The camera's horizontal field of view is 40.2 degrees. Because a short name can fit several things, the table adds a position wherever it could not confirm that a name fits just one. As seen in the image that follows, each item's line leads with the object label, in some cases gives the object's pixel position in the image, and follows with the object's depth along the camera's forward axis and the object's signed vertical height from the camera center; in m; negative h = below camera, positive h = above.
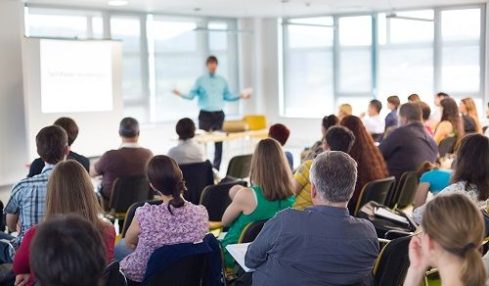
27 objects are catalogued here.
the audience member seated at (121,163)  5.70 -0.60
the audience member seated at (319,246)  2.71 -0.64
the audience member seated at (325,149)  4.46 -0.44
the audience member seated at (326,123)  6.13 -0.32
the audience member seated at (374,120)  9.34 -0.46
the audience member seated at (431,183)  4.70 -0.69
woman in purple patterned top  3.27 -0.65
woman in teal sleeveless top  3.86 -0.62
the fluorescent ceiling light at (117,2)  10.10 +1.38
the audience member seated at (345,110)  8.77 -0.29
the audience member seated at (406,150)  6.01 -0.57
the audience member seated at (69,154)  4.81 -0.47
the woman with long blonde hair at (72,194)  3.01 -0.46
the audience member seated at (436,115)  9.09 -0.42
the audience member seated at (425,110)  7.66 -0.28
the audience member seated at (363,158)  5.09 -0.54
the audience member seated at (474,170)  3.60 -0.46
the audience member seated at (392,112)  9.03 -0.35
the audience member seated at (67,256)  1.63 -0.40
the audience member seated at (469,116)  8.60 -0.40
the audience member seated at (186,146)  6.15 -0.51
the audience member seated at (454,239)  1.96 -0.45
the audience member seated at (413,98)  8.52 -0.15
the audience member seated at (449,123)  7.91 -0.45
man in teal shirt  11.02 -0.11
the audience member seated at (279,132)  6.00 -0.39
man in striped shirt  3.82 -0.63
